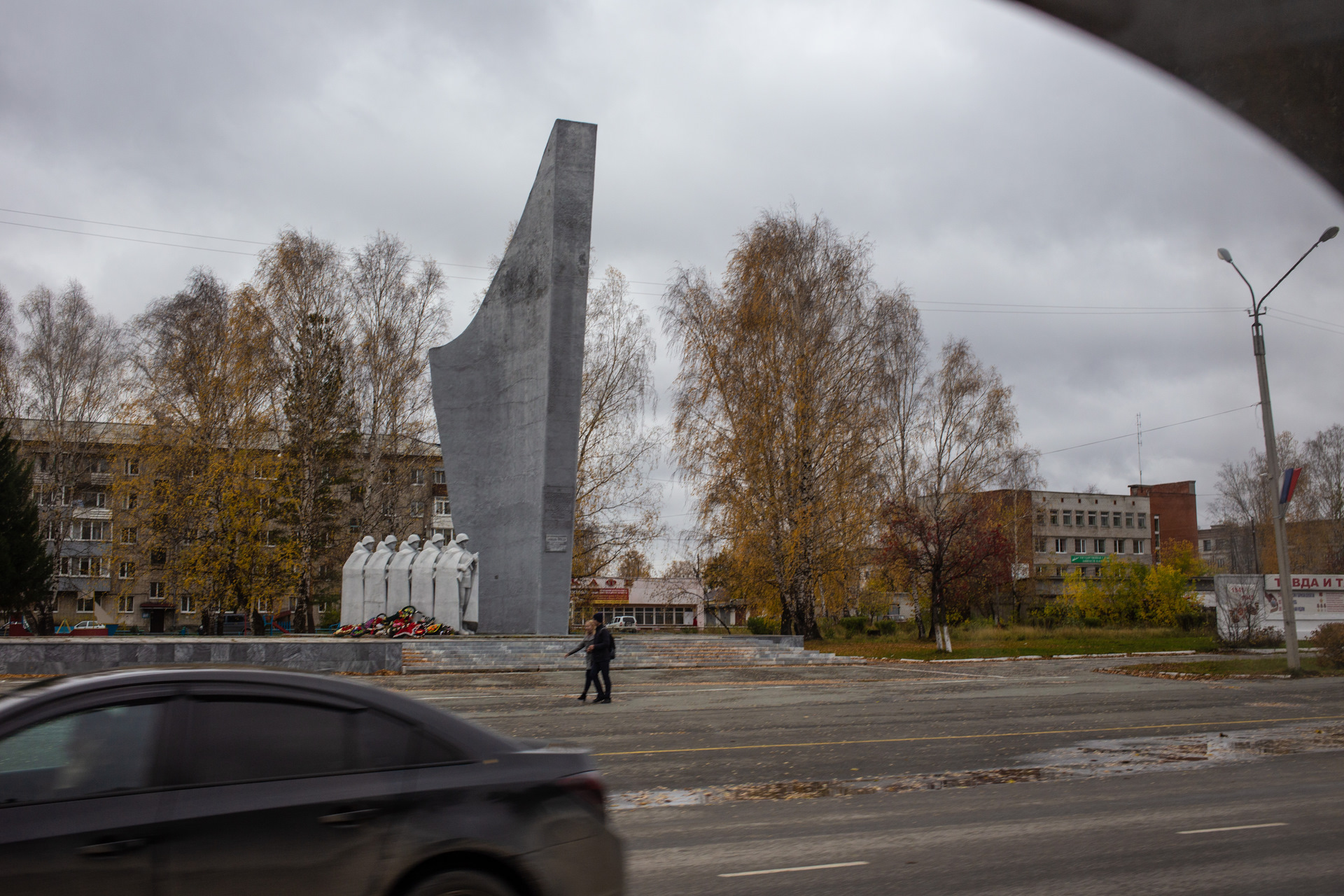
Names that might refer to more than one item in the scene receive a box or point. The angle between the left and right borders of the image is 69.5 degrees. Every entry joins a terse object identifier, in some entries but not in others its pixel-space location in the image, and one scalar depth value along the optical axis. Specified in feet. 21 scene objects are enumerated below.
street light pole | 75.00
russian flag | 72.74
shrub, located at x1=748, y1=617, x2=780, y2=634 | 150.30
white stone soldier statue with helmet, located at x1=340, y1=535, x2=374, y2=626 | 101.86
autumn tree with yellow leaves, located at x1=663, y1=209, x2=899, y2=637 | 117.39
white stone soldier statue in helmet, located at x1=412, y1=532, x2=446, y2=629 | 98.22
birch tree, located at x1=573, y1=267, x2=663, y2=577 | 131.75
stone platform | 69.72
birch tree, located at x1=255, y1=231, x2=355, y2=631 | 132.87
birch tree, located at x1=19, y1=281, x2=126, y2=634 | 136.77
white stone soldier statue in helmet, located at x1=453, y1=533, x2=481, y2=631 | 98.68
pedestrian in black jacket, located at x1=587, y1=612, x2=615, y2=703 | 55.98
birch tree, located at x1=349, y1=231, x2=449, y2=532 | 135.44
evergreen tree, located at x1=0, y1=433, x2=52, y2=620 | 128.77
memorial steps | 81.41
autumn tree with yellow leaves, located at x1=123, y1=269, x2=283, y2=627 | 127.65
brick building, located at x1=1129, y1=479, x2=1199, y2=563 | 295.28
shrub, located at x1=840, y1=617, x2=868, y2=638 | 175.42
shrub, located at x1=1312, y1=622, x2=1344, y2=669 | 81.97
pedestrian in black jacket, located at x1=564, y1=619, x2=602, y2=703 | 55.47
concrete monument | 95.96
